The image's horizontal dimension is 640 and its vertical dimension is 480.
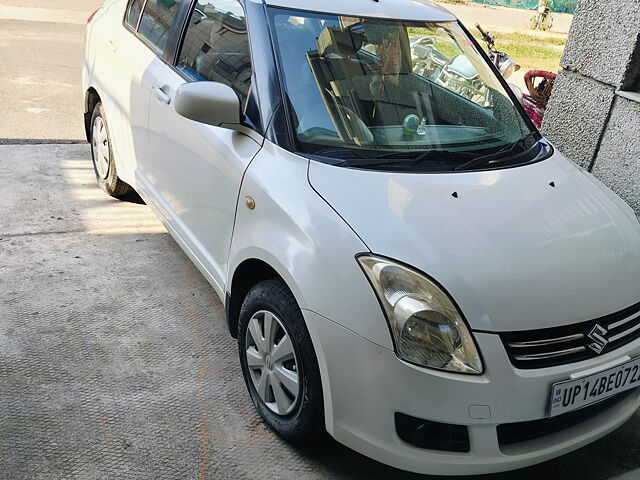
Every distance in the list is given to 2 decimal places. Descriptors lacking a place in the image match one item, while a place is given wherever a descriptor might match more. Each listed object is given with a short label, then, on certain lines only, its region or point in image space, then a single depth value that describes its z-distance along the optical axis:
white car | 2.24
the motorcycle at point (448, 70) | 3.38
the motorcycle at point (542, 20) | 17.78
